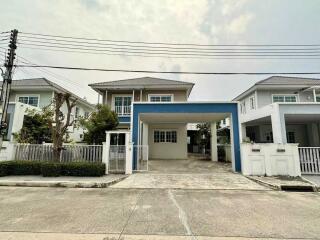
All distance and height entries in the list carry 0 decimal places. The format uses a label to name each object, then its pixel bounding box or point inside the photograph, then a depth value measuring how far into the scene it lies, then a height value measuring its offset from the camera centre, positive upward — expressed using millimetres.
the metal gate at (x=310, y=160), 10117 -779
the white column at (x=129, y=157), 10578 -668
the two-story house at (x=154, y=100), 17797 +4455
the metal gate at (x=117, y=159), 10570 -784
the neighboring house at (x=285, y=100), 15845 +4129
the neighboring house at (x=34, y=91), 17297 +5138
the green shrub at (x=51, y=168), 9422 -1209
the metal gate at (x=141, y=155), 11406 -668
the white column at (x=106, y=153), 10438 -437
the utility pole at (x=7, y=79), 9773 +3519
